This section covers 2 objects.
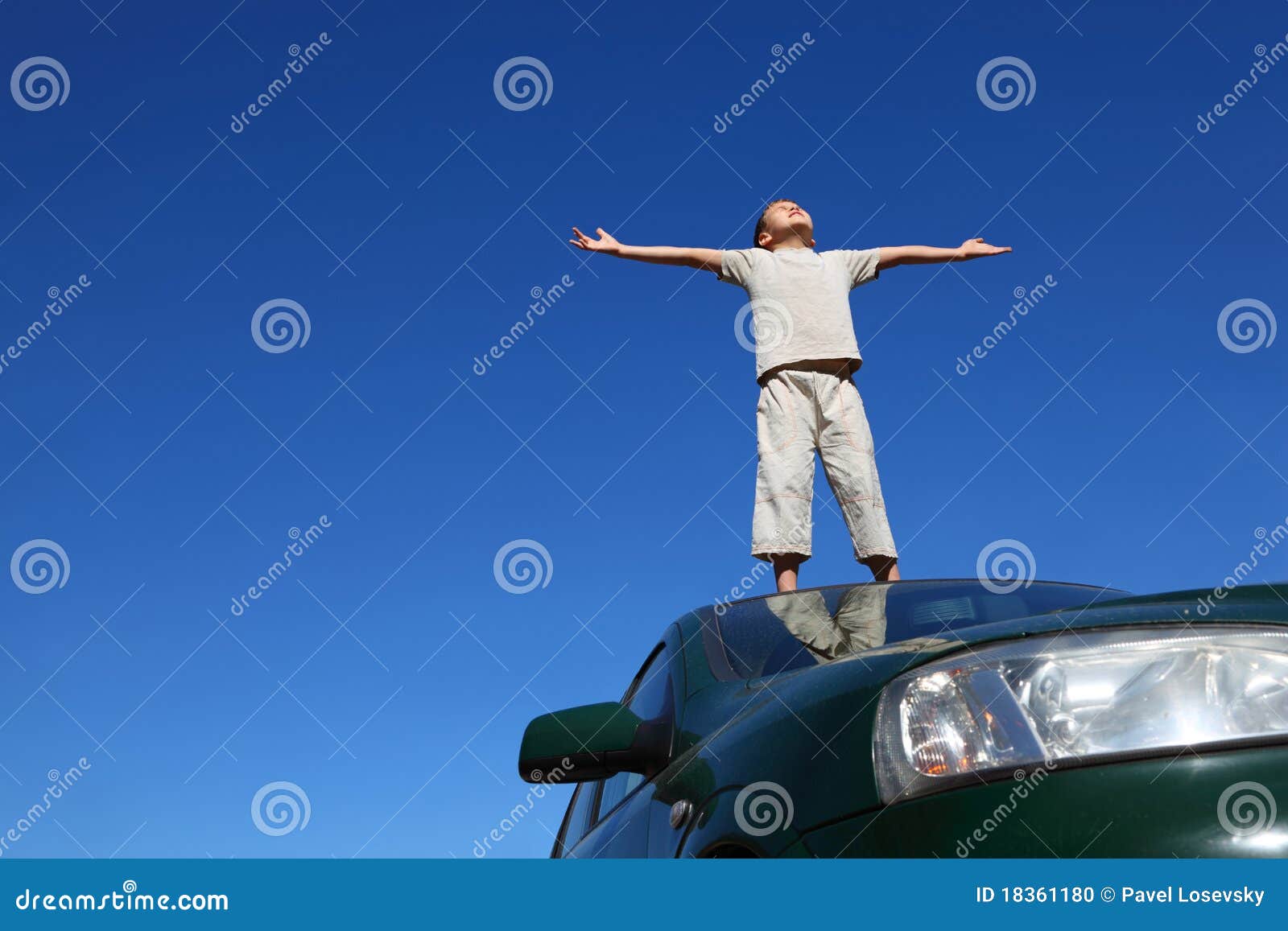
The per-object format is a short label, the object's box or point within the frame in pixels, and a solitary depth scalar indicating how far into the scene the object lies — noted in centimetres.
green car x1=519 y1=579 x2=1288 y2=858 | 144
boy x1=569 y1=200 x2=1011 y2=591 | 478
